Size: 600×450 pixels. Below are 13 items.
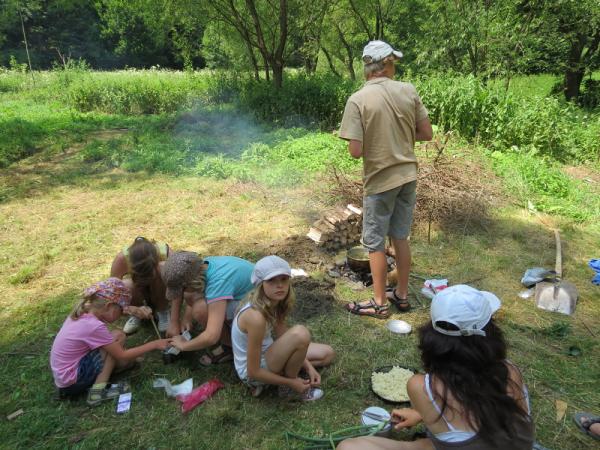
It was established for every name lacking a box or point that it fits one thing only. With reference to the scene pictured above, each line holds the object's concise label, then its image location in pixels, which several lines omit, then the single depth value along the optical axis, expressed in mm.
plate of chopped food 2494
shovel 3439
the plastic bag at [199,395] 2457
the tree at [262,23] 10797
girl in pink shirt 2418
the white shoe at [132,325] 3188
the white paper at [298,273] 3840
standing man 2822
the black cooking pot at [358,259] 3902
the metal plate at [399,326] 3150
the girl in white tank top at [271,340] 2232
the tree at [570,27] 9261
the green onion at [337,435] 2199
